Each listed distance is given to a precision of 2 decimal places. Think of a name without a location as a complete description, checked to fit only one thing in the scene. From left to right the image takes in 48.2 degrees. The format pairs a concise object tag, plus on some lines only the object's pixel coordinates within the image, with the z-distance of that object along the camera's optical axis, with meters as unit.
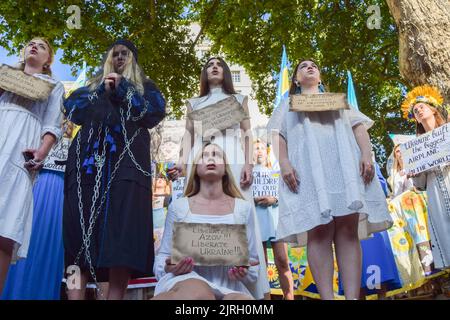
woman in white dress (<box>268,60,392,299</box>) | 3.22
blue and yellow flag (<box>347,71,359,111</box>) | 9.08
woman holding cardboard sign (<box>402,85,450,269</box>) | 4.38
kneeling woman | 2.60
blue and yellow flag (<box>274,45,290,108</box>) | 8.81
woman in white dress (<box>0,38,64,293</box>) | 3.16
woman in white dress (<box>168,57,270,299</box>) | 3.72
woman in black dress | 3.03
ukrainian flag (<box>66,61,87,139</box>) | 6.70
